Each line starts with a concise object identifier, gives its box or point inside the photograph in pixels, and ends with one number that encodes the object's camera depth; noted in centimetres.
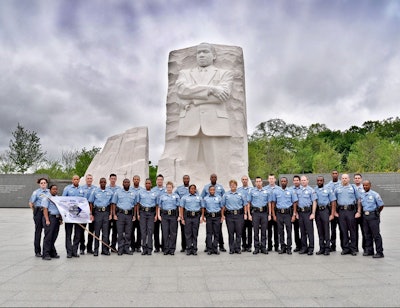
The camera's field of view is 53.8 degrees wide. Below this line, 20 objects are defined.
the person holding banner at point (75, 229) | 546
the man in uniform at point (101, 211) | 571
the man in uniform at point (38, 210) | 539
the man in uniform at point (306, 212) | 567
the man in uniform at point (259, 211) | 576
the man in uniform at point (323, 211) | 564
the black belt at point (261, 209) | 579
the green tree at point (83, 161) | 2631
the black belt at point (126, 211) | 575
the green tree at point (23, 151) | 2431
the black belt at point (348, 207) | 566
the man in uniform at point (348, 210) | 559
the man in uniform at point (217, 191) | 598
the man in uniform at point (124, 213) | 571
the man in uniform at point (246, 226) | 593
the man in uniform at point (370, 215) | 541
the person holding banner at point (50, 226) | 530
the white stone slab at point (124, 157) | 1330
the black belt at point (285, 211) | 574
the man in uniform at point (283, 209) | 571
